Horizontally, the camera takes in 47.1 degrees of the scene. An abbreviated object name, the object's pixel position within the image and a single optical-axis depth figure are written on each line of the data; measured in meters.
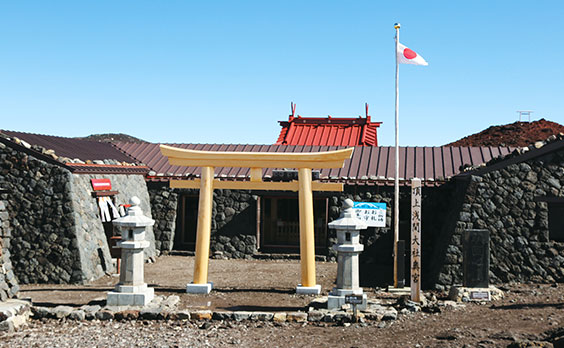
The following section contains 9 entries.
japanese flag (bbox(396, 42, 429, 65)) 16.27
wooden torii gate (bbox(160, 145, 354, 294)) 14.59
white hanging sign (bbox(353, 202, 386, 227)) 18.97
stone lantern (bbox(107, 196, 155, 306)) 13.02
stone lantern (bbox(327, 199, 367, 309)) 12.96
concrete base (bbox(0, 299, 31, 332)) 11.31
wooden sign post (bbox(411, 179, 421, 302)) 13.49
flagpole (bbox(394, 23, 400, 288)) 15.87
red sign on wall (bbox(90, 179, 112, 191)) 17.51
